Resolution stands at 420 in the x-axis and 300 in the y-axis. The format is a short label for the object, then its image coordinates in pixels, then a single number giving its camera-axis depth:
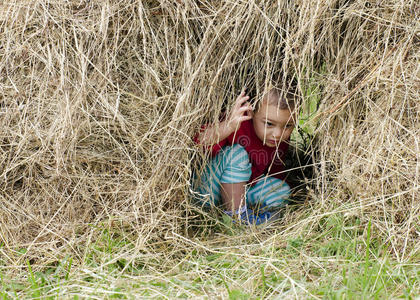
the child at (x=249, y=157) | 2.72
